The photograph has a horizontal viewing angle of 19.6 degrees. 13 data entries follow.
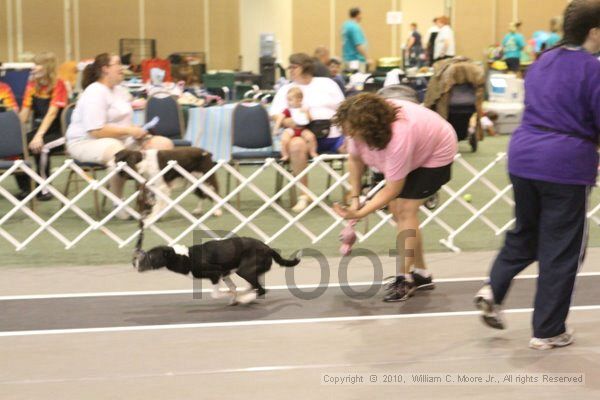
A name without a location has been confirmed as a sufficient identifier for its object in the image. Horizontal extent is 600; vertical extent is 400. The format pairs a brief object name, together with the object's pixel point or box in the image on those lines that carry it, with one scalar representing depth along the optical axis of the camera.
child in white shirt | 11.53
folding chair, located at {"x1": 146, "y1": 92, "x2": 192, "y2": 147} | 12.67
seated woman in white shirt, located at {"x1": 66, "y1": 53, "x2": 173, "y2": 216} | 10.90
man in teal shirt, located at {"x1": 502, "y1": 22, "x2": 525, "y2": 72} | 24.92
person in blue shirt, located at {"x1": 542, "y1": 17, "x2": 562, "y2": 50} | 21.20
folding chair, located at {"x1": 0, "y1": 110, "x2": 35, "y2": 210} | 11.28
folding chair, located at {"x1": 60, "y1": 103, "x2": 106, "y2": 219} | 11.10
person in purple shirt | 5.64
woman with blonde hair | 12.03
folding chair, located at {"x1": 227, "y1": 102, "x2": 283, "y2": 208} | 12.06
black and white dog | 7.07
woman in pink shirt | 6.72
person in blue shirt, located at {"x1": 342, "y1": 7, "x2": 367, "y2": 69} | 21.99
